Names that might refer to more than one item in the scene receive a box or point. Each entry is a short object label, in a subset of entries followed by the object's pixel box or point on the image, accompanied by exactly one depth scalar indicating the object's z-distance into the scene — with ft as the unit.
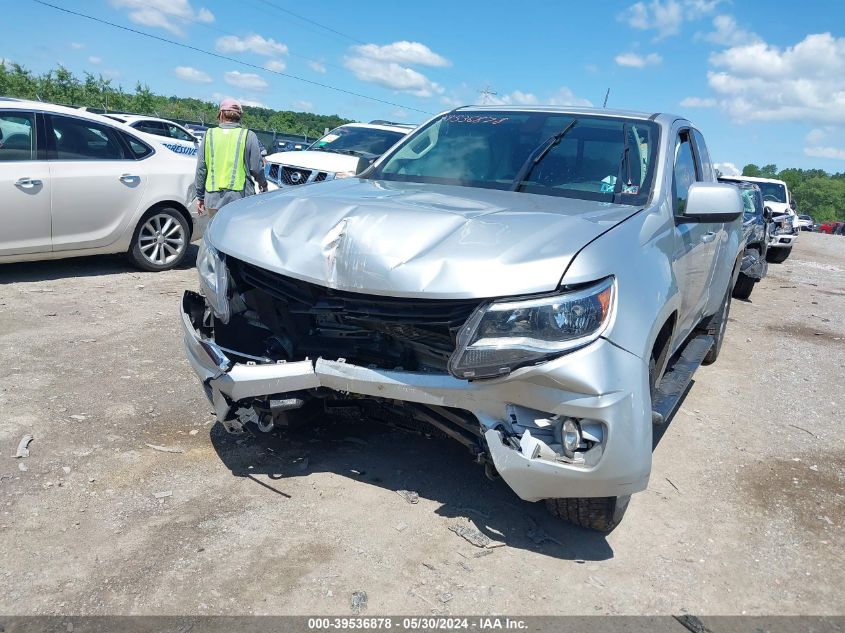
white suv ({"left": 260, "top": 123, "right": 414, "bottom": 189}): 32.45
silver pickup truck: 8.63
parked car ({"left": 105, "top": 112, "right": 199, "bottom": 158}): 64.95
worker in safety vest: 21.99
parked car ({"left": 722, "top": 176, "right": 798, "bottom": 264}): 52.24
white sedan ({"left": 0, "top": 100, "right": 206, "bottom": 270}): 21.59
